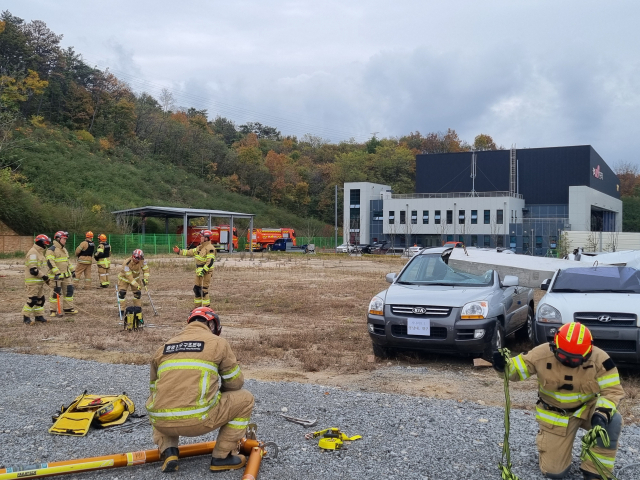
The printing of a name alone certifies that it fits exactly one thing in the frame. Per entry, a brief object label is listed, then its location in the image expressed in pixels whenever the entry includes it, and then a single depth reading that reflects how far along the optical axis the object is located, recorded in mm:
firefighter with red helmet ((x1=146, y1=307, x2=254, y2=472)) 4352
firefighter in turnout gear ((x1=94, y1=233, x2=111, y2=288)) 20644
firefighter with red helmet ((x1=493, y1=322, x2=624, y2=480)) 4273
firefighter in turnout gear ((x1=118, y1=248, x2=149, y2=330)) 13312
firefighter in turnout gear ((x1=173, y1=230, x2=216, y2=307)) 14672
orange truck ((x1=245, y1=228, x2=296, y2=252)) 60816
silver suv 8195
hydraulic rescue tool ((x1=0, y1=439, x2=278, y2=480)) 4340
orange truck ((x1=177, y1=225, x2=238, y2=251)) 53906
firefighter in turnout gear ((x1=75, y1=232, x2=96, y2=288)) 20941
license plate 8281
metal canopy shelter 48312
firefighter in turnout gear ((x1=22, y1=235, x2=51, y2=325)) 12695
